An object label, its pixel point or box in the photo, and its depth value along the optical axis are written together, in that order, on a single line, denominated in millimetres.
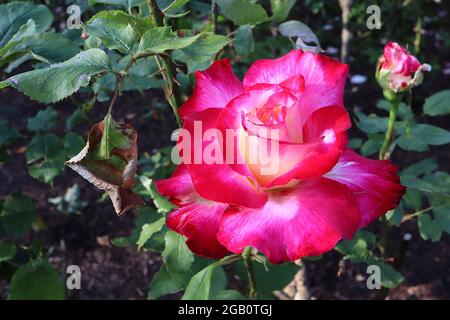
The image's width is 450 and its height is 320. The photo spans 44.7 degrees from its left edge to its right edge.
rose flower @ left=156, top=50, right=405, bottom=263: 560
